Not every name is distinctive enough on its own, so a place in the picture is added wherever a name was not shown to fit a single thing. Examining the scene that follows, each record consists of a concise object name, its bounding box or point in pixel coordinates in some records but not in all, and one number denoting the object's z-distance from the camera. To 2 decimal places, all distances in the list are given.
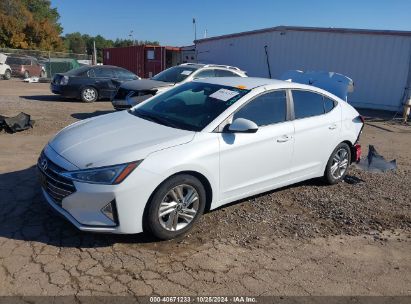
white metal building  15.52
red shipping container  25.72
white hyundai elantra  3.58
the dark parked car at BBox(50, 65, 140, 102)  13.91
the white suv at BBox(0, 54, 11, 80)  25.41
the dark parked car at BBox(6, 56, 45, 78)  26.73
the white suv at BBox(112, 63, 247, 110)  9.98
